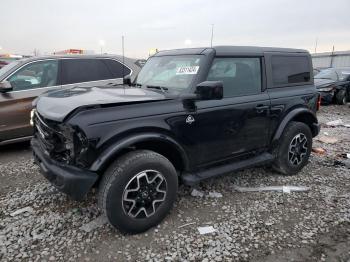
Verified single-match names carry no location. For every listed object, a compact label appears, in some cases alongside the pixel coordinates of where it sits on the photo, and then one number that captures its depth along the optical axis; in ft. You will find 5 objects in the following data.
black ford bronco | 9.39
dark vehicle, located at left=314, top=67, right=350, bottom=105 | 39.09
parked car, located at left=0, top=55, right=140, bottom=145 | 17.54
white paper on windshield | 11.91
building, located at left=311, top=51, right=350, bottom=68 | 81.66
